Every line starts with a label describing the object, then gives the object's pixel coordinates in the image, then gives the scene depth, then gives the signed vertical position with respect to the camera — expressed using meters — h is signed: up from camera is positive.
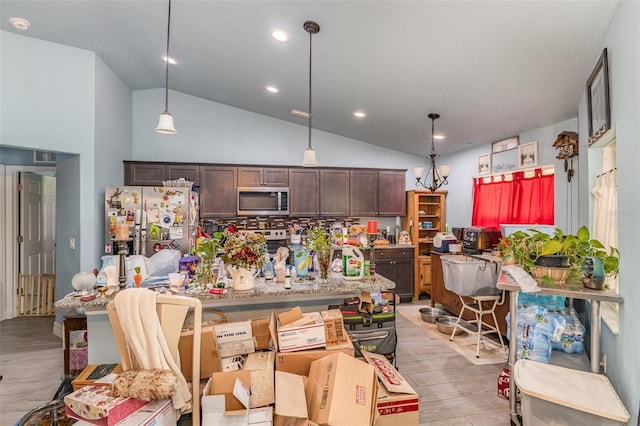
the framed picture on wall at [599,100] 2.00 +0.80
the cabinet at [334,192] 5.34 +0.38
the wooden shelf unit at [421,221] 5.36 -0.17
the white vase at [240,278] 2.21 -0.45
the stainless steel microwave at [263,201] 5.03 +0.22
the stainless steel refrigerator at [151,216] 3.78 -0.02
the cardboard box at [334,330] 2.01 -0.75
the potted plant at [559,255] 2.02 -0.26
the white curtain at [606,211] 2.05 +0.03
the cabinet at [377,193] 5.45 +0.38
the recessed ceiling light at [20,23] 3.16 +1.94
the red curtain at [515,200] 3.97 +0.20
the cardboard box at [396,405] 1.78 -1.08
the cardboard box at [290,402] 1.55 -0.96
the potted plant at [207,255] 2.25 -0.29
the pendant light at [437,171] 4.01 +0.62
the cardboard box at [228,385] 1.67 -0.91
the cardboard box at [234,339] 1.97 -0.78
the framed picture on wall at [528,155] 4.07 +0.80
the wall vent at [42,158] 4.45 +0.79
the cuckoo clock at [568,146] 3.31 +0.74
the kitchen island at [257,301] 2.11 -0.66
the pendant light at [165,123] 2.51 +0.73
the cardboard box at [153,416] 1.42 -0.93
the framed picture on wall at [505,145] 4.43 +1.03
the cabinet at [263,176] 5.07 +0.62
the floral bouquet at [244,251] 2.15 -0.25
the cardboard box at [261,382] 1.66 -0.90
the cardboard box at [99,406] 1.42 -0.89
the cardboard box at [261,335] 2.11 -0.81
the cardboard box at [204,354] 1.92 -0.86
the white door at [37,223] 4.47 -0.14
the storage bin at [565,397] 1.50 -0.91
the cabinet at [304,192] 5.23 +0.37
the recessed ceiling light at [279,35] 2.85 +1.66
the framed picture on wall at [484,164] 4.91 +0.81
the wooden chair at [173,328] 1.59 -0.59
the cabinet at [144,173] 4.71 +0.61
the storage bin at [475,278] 3.39 -0.68
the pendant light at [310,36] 2.63 +1.57
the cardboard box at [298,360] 1.88 -0.87
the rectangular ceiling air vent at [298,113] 4.86 +1.58
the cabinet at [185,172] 4.84 +0.65
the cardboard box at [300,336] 1.91 -0.75
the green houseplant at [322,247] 2.41 -0.25
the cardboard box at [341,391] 1.55 -0.92
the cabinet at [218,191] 4.93 +0.37
